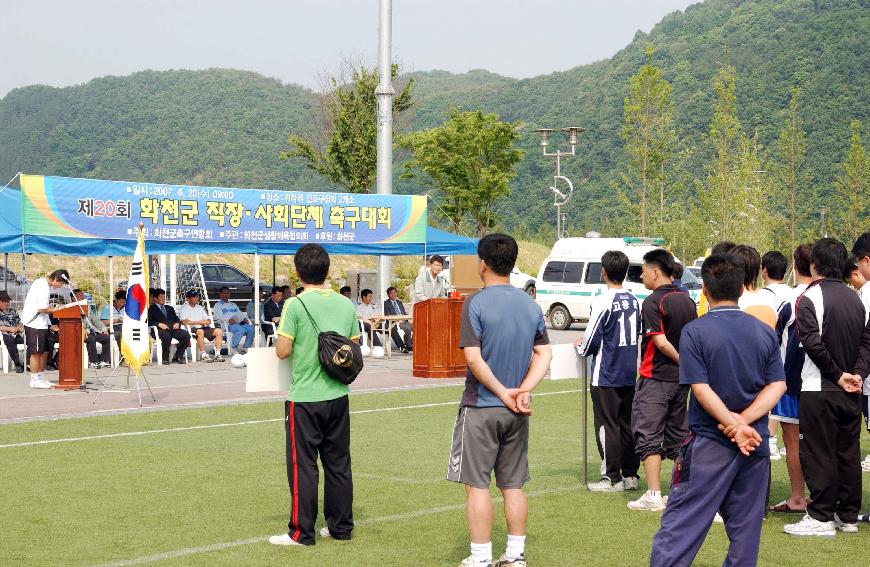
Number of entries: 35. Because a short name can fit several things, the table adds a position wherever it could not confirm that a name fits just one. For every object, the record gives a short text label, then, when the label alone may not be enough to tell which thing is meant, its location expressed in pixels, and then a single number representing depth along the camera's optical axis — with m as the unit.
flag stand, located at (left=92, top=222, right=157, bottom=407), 14.99
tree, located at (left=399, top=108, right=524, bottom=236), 44.88
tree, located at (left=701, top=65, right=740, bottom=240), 51.03
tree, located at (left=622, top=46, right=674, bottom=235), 48.09
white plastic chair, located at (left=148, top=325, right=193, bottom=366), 21.36
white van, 31.77
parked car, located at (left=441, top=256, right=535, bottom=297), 40.69
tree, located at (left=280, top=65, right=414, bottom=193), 38.94
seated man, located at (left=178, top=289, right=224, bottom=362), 22.08
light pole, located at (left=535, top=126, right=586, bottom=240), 36.25
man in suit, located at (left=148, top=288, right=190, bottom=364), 21.50
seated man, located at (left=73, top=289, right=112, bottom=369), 20.20
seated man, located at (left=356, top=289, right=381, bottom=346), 24.14
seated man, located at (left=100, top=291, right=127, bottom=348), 21.05
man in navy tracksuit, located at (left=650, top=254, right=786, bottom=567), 5.46
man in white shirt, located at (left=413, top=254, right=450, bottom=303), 20.66
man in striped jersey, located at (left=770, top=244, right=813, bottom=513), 7.86
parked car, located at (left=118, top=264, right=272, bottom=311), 34.38
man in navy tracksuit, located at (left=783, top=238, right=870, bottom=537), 7.53
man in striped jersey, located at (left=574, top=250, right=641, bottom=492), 8.88
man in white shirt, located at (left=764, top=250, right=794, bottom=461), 9.45
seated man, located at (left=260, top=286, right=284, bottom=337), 23.05
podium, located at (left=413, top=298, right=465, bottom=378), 18.91
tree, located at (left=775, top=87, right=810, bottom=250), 60.34
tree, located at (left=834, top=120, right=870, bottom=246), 61.28
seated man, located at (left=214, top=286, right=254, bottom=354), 22.94
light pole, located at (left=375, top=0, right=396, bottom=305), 25.30
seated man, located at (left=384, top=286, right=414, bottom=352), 24.48
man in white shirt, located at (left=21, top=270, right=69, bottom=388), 17.06
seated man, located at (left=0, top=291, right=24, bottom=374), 19.94
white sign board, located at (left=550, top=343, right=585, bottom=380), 8.58
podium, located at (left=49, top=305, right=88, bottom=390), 16.62
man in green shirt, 7.30
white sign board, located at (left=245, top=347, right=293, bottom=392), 7.44
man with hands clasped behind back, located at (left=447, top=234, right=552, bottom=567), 6.35
